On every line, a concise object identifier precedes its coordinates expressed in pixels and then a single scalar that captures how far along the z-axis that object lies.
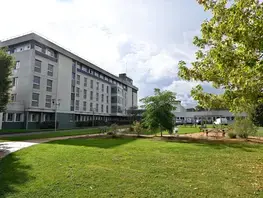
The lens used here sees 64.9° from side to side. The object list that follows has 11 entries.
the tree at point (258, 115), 30.16
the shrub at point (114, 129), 23.21
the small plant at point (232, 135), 21.14
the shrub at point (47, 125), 38.82
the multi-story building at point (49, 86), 37.12
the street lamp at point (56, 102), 42.56
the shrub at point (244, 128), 20.63
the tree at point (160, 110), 22.27
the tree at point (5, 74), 20.19
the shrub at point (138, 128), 23.98
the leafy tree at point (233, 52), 6.36
